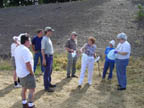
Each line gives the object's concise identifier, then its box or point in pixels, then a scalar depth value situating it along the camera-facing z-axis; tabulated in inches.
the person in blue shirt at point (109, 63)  277.2
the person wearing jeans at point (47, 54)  222.1
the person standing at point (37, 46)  278.7
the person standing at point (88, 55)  253.7
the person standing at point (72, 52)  285.1
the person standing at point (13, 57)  225.9
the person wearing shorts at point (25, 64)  167.3
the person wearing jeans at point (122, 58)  234.4
